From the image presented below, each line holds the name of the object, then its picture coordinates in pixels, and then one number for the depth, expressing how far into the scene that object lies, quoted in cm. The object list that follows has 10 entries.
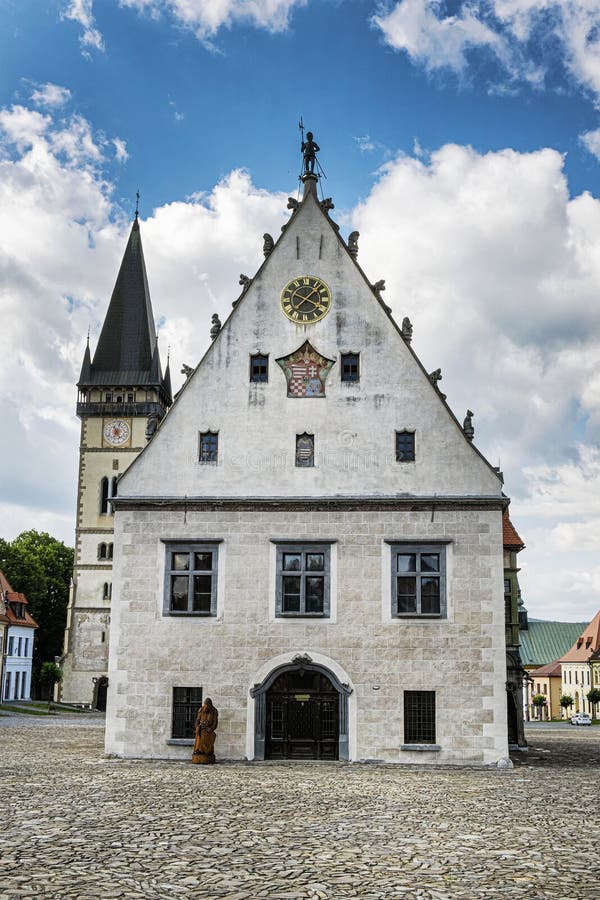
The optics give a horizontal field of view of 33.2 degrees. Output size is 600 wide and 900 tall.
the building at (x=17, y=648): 8206
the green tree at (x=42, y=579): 9494
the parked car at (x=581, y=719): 9238
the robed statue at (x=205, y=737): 2506
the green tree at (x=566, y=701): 11262
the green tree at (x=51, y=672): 7588
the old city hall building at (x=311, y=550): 2591
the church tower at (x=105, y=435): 7819
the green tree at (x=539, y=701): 12275
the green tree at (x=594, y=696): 10175
